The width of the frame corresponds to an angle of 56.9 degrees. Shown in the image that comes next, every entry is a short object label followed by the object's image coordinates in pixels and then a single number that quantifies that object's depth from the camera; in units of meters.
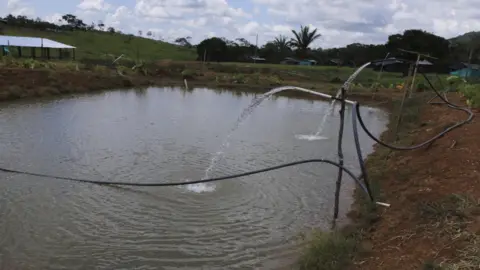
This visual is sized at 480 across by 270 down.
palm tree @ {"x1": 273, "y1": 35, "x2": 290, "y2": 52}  60.78
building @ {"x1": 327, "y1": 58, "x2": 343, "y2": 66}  54.53
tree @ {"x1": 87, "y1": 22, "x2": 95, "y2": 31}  73.61
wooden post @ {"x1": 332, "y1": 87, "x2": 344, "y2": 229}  6.02
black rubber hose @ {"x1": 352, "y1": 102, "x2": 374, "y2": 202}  6.07
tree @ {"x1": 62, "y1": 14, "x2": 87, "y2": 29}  77.06
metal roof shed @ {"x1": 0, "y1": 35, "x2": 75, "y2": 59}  39.66
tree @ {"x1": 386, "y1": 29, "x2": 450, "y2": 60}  40.58
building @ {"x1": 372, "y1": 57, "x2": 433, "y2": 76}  42.49
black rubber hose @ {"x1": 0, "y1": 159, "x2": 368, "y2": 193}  7.89
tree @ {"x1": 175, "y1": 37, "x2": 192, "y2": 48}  81.91
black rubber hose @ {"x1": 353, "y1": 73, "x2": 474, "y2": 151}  8.45
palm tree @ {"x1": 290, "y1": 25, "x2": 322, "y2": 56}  54.22
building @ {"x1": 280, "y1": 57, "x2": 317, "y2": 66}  53.41
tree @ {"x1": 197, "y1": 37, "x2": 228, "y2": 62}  50.38
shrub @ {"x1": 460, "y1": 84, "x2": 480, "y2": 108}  11.84
